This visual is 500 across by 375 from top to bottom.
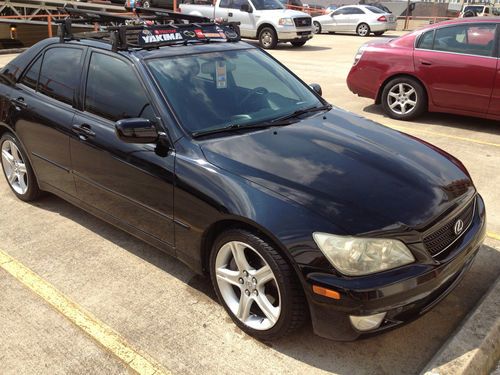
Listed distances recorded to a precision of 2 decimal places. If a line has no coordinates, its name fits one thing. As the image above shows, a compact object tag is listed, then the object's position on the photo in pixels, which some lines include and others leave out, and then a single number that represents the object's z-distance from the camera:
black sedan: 2.51
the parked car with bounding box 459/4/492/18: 29.57
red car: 6.66
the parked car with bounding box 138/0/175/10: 22.62
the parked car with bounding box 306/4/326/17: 29.31
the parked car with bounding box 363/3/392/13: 24.14
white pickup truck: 16.34
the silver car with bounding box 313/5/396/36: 22.58
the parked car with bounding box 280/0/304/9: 25.93
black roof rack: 3.64
